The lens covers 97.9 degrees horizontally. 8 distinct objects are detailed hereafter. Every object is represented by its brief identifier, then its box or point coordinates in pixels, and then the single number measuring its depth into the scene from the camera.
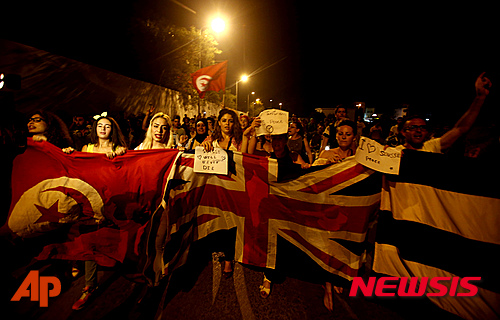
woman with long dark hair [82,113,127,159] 3.23
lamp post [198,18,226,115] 10.40
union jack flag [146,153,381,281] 2.51
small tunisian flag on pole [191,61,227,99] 4.73
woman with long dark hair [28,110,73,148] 3.22
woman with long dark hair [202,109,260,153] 3.48
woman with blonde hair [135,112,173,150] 3.31
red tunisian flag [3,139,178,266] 2.80
